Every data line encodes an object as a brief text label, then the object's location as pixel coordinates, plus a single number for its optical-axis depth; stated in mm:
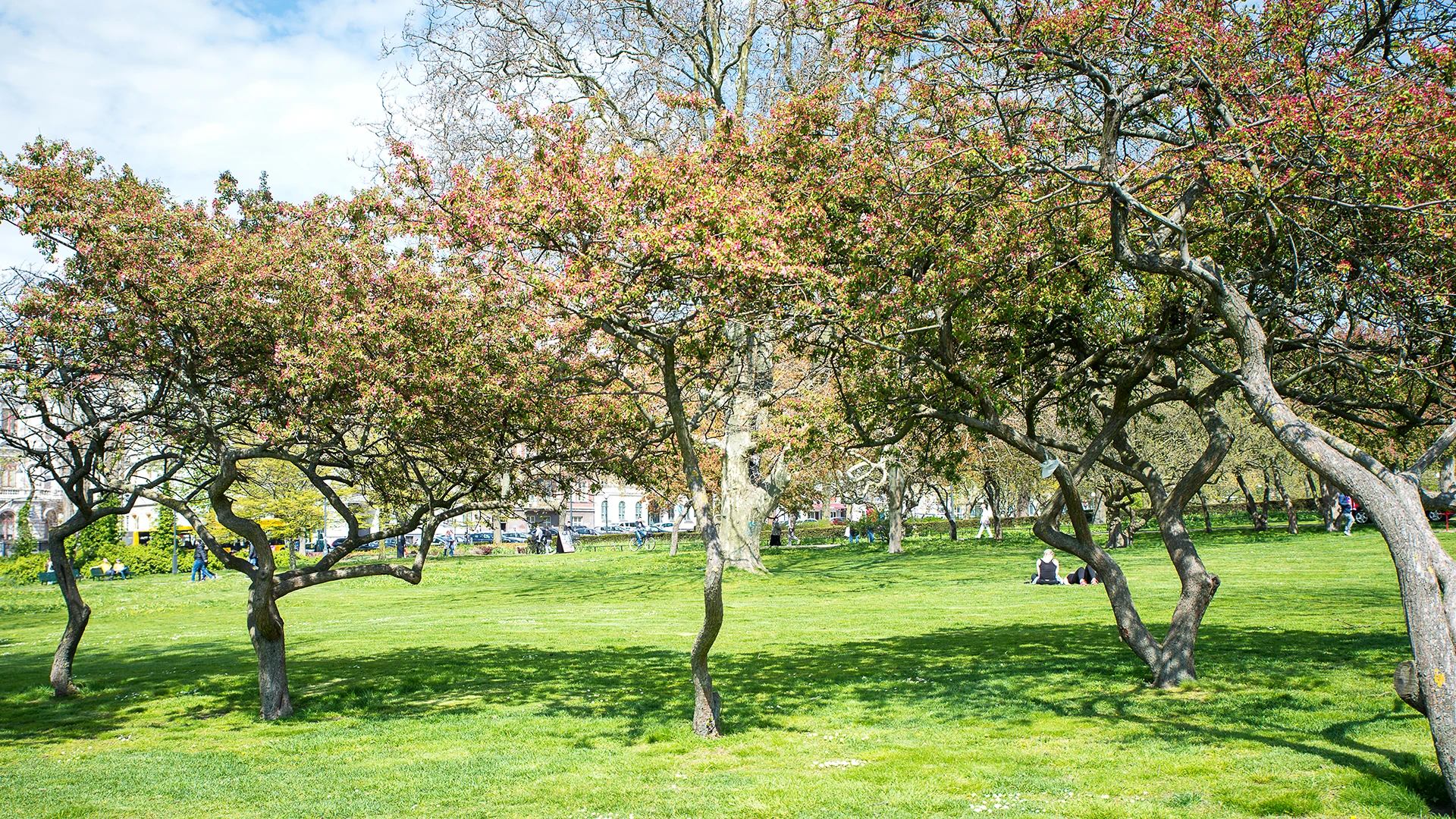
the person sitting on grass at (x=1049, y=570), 23734
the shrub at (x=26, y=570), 38031
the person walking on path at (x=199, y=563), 36719
